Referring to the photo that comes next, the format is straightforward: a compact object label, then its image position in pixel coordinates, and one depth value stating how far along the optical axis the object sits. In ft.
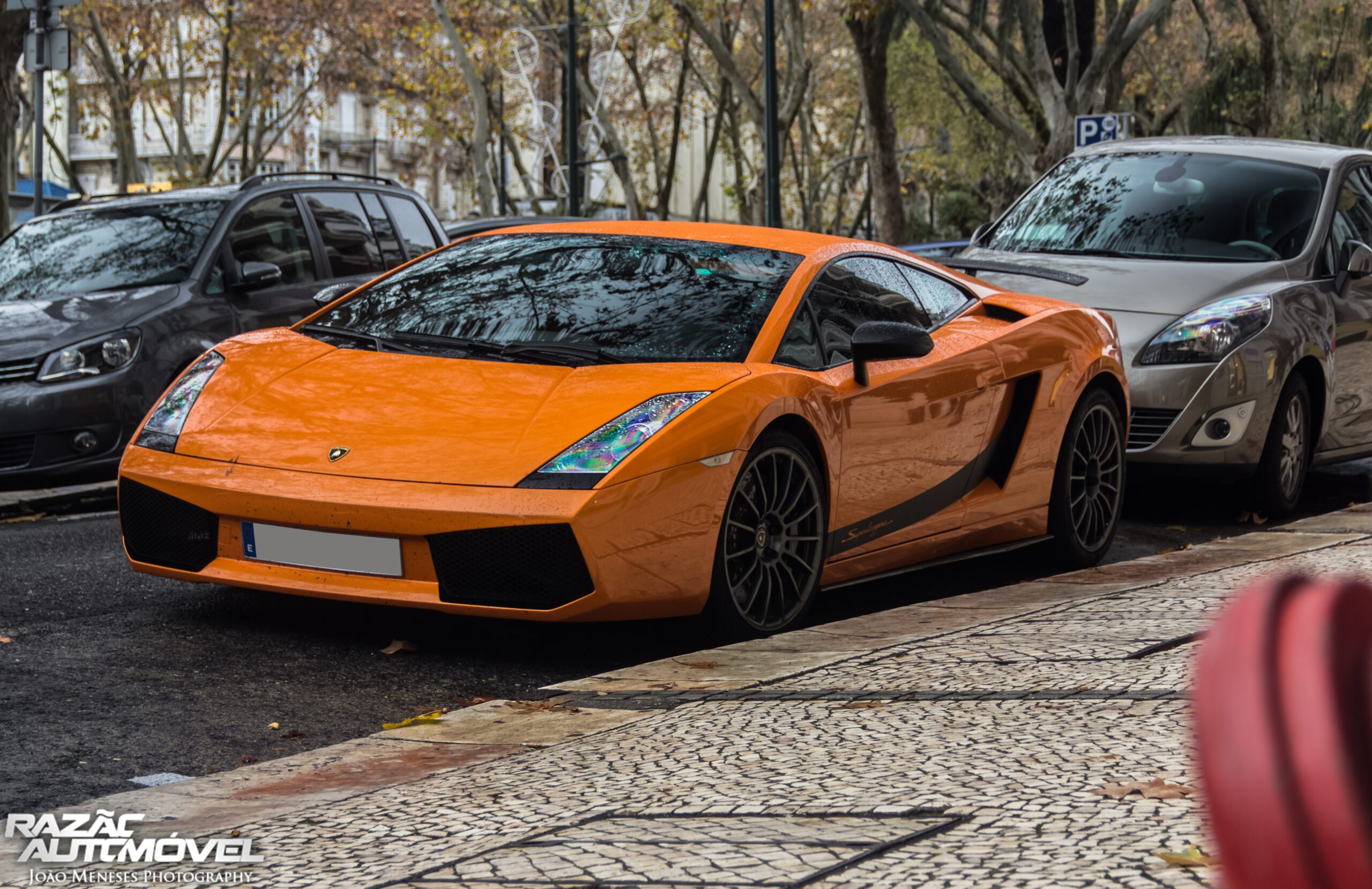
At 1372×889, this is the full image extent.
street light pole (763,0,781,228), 67.82
